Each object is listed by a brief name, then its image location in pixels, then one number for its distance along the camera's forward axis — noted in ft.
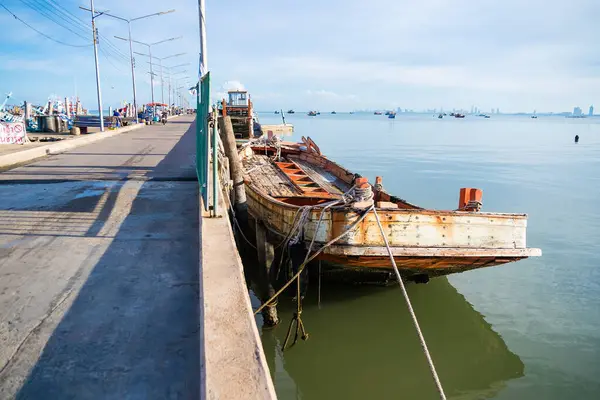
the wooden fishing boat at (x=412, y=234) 20.66
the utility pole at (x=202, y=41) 27.22
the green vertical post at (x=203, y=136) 18.97
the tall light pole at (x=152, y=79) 179.56
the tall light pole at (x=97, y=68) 81.25
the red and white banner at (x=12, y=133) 64.95
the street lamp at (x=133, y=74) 125.80
